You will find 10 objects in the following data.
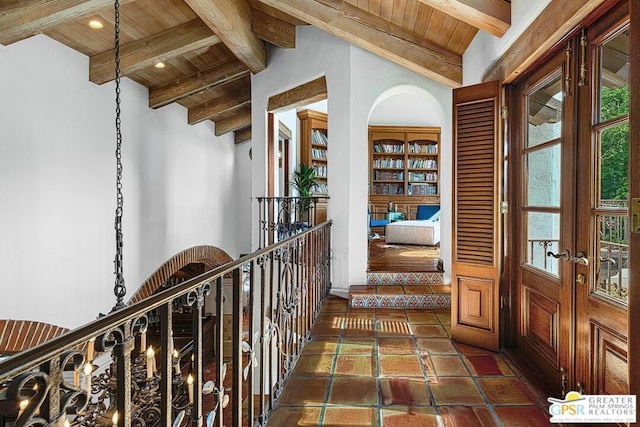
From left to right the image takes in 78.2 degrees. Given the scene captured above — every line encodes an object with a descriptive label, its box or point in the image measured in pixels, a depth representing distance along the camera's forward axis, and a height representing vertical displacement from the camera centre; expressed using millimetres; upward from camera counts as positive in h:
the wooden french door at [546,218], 2064 -58
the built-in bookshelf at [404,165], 8883 +974
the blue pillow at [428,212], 7812 -77
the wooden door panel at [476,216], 2803 -58
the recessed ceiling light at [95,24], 3846 +1835
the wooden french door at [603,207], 1665 +3
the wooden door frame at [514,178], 1263 +99
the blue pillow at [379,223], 8382 -314
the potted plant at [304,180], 7609 +556
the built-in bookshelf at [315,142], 8062 +1374
